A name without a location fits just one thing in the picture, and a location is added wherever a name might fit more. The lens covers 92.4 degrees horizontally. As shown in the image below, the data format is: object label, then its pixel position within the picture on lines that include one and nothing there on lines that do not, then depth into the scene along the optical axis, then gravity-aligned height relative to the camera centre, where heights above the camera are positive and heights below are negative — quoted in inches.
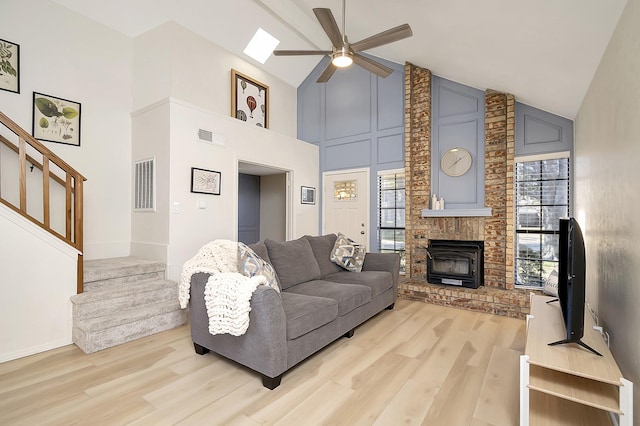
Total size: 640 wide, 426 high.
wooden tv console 58.1 -36.5
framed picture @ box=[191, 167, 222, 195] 159.8 +15.5
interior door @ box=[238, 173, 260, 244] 277.6 +2.0
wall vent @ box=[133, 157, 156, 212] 159.8 +13.5
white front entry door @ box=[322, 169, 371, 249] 222.8 +5.4
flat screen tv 69.7 -17.4
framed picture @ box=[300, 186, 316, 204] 230.5 +11.9
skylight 203.2 +111.9
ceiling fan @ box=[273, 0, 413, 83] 109.4 +66.0
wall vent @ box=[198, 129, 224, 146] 163.2 +39.8
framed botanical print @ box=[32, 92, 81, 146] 145.1 +43.9
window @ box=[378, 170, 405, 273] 209.9 -1.1
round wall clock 183.9 +30.7
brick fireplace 162.3 -4.0
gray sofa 84.9 -32.2
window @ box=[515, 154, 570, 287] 163.9 -0.4
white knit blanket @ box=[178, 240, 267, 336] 83.1 -24.6
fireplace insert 170.4 -29.4
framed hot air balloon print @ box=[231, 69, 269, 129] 199.5 +75.8
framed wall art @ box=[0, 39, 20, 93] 135.1 +63.6
